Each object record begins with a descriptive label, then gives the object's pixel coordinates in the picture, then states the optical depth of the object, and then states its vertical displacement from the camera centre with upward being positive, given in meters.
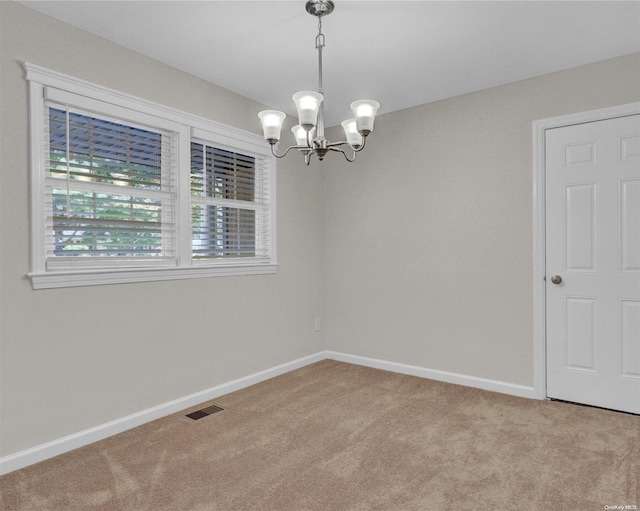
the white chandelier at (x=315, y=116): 2.06 +0.73
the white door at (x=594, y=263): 2.86 -0.08
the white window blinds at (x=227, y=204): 3.25 +0.42
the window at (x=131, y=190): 2.38 +0.45
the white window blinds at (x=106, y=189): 2.43 +0.42
